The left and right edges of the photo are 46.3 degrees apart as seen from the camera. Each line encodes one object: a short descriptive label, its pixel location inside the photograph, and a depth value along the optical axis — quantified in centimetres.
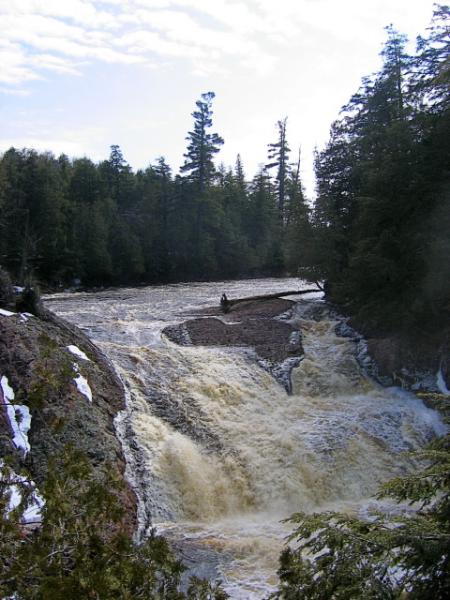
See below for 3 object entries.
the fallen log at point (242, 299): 1952
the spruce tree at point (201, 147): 4022
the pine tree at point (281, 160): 5349
